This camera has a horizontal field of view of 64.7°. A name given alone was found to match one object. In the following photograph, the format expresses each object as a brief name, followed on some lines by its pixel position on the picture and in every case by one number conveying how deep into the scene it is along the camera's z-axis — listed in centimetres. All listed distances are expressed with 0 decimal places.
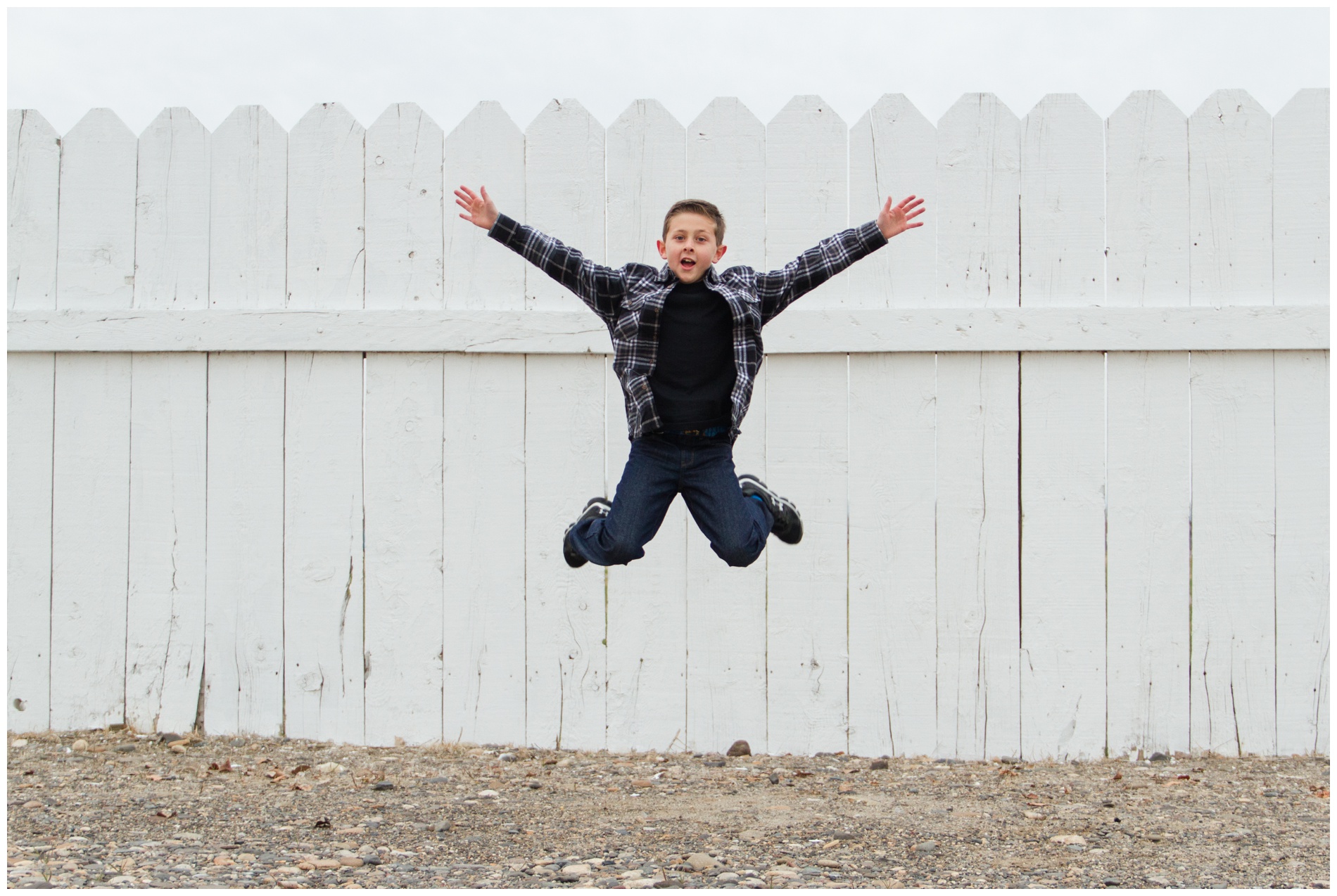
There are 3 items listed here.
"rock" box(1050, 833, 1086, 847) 321
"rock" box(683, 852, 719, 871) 298
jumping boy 314
